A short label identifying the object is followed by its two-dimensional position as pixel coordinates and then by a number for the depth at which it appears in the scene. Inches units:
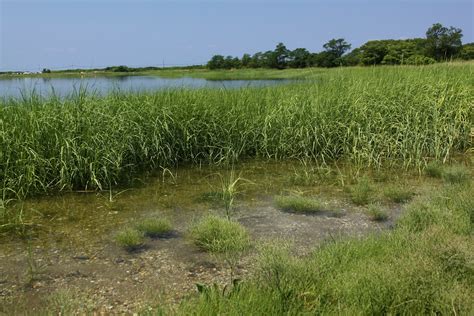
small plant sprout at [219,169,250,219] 210.2
